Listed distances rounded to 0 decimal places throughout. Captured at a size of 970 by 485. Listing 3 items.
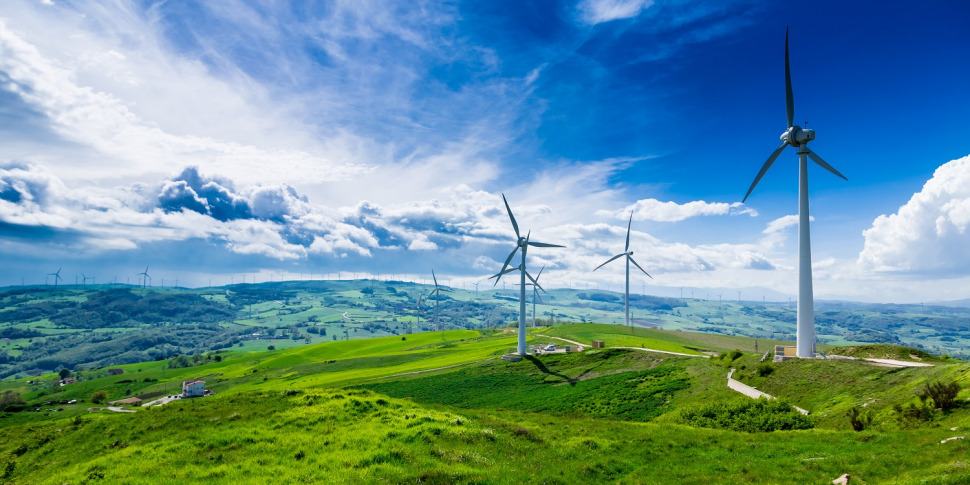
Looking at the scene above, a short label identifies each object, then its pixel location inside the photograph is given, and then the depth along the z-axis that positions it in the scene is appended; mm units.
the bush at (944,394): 31172
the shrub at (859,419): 32406
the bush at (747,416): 36250
